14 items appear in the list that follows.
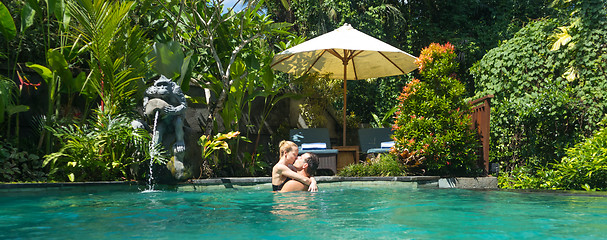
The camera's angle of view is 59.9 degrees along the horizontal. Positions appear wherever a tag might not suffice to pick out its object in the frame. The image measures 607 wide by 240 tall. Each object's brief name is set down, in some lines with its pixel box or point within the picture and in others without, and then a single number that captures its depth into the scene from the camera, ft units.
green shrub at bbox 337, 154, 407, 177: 27.53
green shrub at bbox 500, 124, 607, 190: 22.84
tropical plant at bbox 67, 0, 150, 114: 24.91
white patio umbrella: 29.91
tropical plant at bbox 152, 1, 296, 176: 29.43
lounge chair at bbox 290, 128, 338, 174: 30.60
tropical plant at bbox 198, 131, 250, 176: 27.38
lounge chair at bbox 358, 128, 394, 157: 35.35
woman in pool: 22.66
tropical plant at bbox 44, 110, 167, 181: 23.94
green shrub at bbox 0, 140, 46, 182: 23.90
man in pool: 22.63
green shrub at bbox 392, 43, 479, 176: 26.94
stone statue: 24.86
